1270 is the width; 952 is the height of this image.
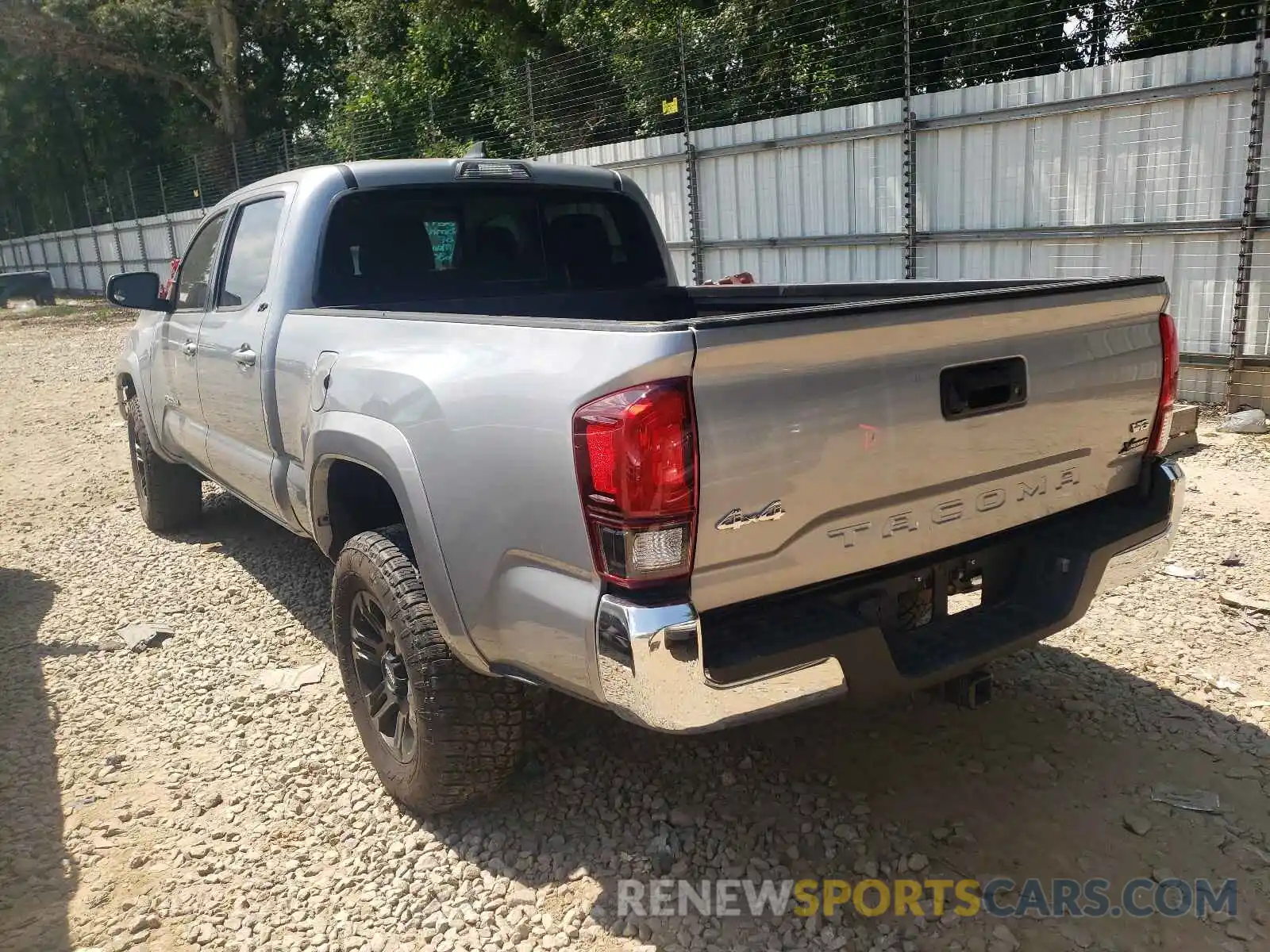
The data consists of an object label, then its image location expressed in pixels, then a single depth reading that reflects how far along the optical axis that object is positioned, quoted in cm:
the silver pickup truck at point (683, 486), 211
